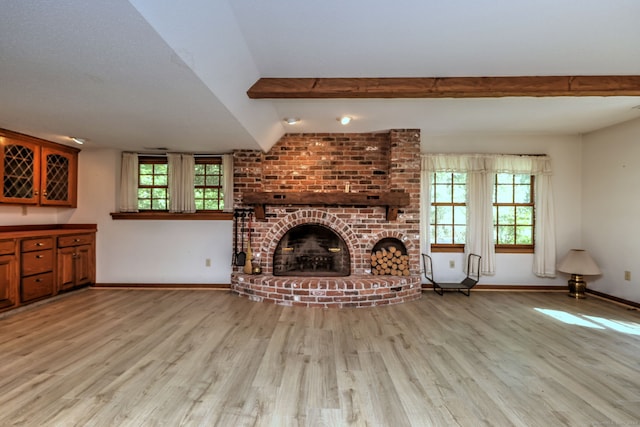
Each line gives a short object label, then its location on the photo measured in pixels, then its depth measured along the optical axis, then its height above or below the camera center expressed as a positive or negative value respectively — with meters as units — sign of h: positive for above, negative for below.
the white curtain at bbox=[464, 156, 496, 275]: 4.80 +0.07
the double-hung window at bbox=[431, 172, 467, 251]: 4.97 +0.15
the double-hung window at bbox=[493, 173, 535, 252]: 4.96 +0.16
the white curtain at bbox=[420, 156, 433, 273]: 4.82 +0.20
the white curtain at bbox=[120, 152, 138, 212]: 4.82 +0.50
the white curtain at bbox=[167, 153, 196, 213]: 4.86 +0.50
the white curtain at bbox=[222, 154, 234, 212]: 4.87 +0.54
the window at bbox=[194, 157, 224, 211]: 4.97 +0.50
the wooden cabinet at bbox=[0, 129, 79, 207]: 3.76 +0.57
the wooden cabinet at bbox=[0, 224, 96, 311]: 3.56 -0.62
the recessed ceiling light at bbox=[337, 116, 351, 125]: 3.95 +1.25
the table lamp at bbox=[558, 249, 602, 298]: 4.38 -0.72
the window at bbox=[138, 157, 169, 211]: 4.96 +0.47
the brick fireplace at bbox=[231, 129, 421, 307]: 4.11 +0.08
